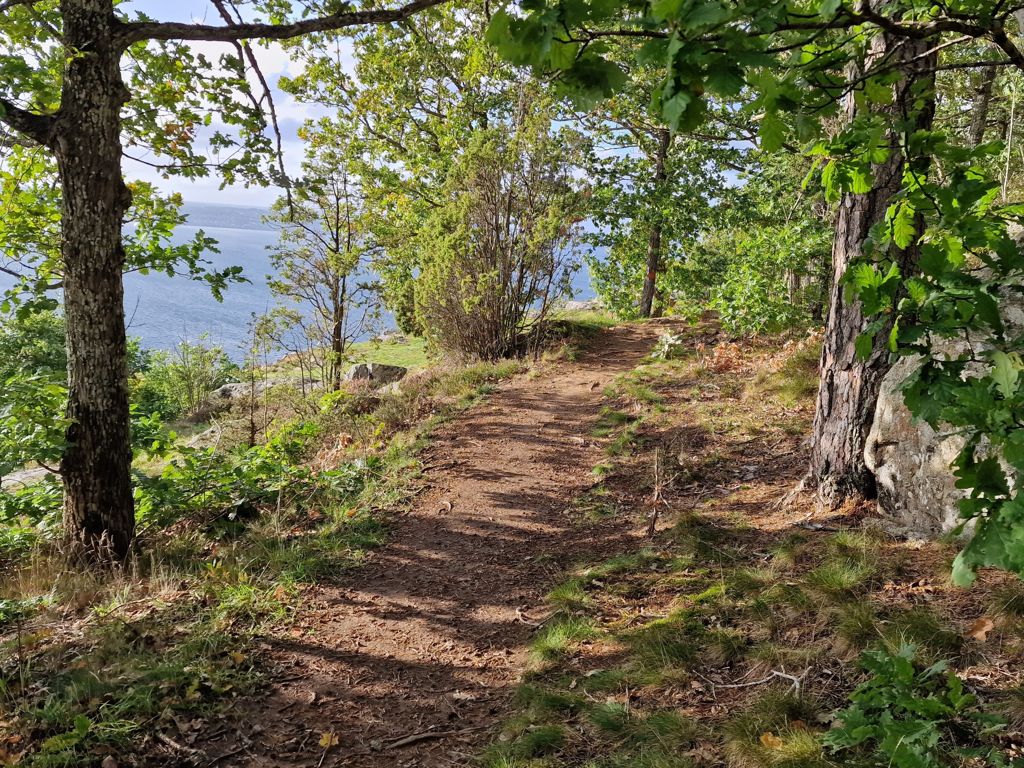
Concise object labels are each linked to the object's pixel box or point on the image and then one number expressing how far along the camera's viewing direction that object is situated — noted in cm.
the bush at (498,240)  1044
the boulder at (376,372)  1894
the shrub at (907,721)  190
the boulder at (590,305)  2027
